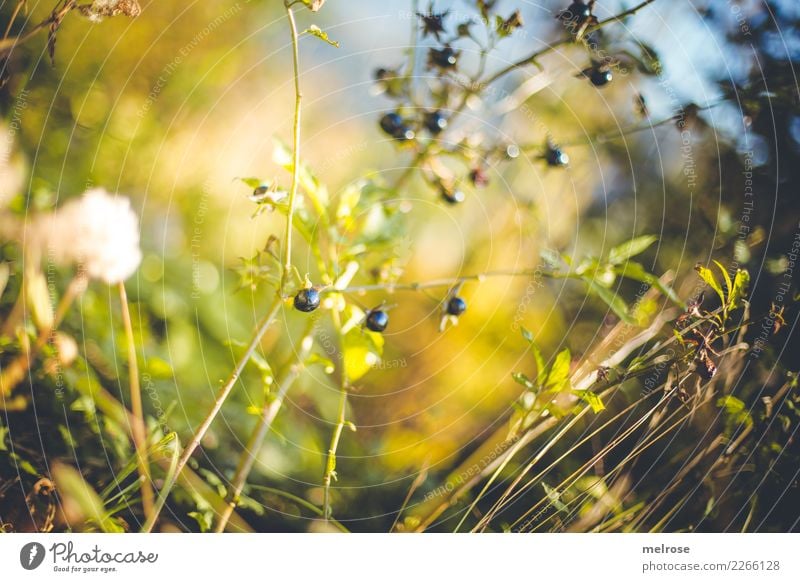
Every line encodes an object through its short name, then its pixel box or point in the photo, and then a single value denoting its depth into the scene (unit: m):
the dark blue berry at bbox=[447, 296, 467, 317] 0.67
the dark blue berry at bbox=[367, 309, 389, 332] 0.63
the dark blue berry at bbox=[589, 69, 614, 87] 0.75
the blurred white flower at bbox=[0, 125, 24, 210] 0.79
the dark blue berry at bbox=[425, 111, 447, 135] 0.76
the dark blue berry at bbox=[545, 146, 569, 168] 0.77
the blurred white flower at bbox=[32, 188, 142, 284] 0.77
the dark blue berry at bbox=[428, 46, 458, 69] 0.75
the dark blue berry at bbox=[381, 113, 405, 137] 0.75
